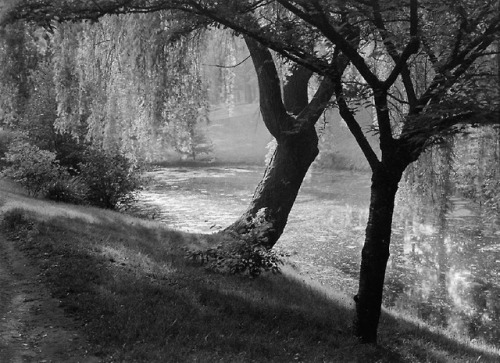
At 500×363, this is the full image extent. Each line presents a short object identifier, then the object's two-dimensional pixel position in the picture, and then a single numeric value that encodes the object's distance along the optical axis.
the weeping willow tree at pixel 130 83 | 9.62
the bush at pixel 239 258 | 8.19
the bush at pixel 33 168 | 14.91
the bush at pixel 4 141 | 21.18
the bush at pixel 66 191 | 15.22
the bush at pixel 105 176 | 16.36
